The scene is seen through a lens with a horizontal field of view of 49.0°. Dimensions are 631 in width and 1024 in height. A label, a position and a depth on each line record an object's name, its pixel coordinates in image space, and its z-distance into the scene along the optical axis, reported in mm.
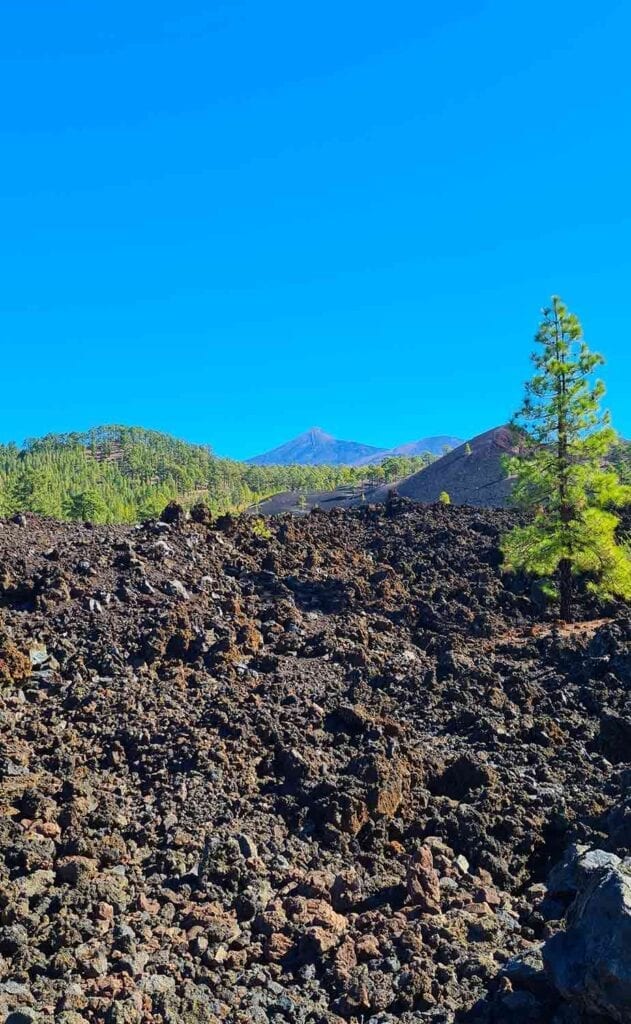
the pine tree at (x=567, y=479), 17125
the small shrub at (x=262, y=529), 21672
